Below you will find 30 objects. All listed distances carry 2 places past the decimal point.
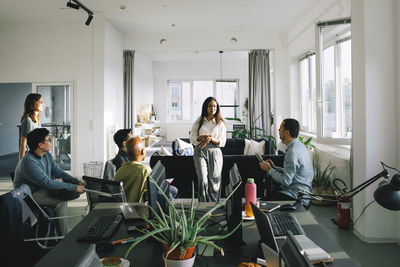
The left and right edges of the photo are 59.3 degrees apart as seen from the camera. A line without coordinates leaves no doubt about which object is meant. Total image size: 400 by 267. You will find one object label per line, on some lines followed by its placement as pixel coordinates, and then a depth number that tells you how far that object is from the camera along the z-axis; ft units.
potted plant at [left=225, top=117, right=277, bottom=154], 26.30
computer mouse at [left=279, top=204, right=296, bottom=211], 7.27
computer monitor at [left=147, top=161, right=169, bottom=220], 5.20
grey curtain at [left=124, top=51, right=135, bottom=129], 26.16
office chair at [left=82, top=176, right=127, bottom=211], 6.69
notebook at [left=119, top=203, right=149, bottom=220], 6.58
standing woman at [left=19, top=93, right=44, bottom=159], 14.62
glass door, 23.03
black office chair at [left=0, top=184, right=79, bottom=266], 6.29
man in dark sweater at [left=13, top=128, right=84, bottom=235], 9.59
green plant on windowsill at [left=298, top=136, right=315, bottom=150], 18.31
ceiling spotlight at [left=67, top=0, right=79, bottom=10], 17.63
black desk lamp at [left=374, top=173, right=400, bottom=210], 5.22
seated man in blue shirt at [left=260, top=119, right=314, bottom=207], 10.42
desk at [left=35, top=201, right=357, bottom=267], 4.76
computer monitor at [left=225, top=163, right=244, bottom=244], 5.42
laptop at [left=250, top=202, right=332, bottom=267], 3.49
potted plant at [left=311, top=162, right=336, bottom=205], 16.15
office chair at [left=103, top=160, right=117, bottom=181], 10.25
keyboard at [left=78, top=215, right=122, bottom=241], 5.65
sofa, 14.97
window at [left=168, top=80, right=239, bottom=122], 44.55
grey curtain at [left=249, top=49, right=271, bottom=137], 26.86
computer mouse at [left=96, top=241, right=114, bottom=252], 5.21
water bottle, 6.84
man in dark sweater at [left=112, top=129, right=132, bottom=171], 11.98
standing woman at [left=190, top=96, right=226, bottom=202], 14.96
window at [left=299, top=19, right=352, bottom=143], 15.28
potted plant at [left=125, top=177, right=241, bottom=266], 4.25
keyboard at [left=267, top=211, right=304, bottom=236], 5.70
